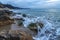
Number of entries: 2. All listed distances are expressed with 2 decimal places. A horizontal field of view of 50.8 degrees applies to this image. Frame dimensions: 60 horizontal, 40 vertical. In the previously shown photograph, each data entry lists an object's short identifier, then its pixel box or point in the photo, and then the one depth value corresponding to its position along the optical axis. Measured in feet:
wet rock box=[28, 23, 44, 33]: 11.41
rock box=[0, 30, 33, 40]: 8.57
